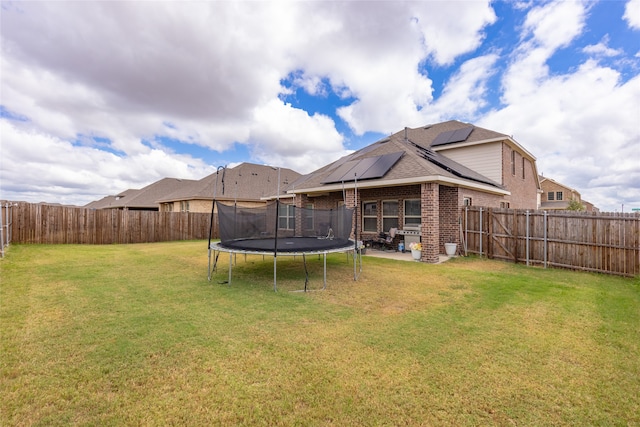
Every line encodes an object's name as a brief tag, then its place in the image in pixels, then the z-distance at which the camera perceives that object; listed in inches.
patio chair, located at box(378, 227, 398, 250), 443.8
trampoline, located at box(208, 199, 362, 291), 246.7
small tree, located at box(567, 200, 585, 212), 1104.3
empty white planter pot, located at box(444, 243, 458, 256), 386.6
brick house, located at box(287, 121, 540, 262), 369.1
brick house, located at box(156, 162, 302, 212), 789.9
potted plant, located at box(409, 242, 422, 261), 357.7
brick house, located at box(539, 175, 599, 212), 1412.3
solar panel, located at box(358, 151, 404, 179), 408.5
